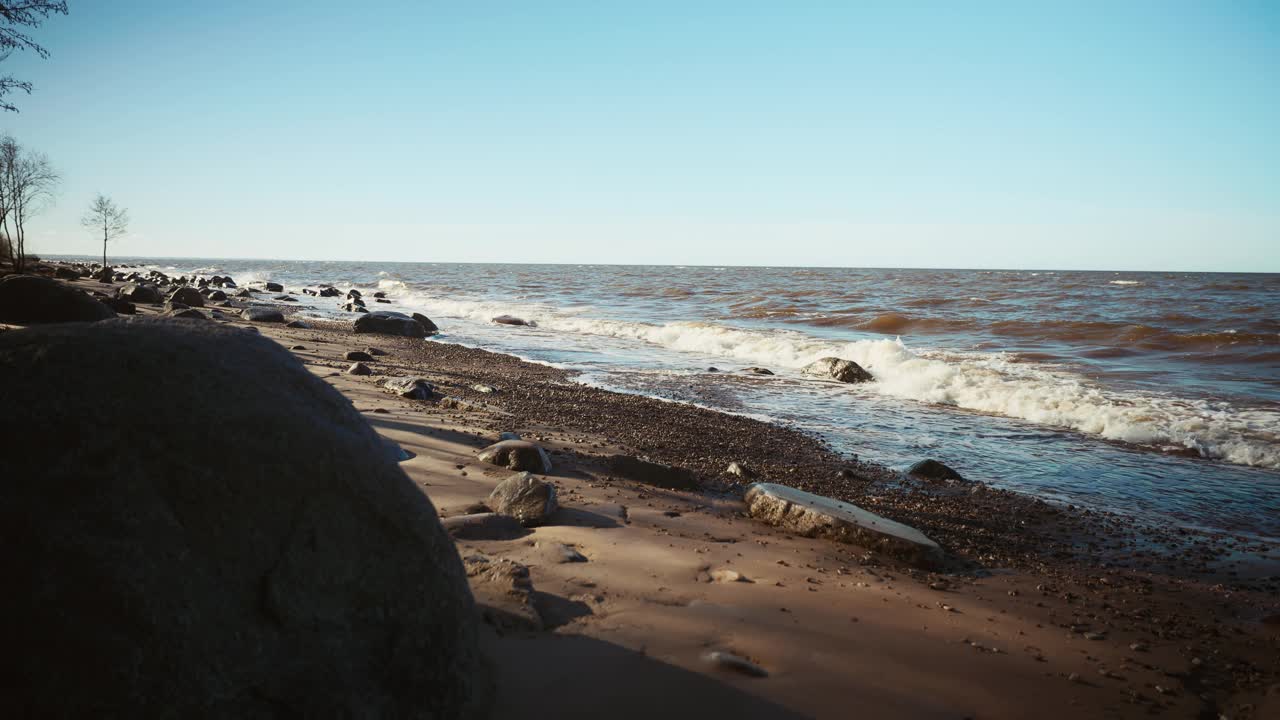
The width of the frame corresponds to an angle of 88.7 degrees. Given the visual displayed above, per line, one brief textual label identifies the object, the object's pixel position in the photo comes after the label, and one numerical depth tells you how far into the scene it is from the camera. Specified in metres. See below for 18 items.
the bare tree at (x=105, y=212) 47.47
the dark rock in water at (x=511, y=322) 24.66
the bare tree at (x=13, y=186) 38.56
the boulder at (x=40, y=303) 9.83
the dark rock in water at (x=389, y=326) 18.75
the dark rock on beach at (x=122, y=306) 15.48
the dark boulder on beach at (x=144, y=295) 20.12
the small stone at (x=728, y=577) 3.79
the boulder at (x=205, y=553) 1.55
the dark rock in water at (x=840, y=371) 13.77
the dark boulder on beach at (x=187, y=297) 21.03
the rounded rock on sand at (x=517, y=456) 5.66
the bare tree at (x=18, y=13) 10.96
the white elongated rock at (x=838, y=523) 4.62
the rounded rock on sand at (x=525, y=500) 4.36
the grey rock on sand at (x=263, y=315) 18.61
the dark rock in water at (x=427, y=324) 20.27
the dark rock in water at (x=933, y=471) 6.92
